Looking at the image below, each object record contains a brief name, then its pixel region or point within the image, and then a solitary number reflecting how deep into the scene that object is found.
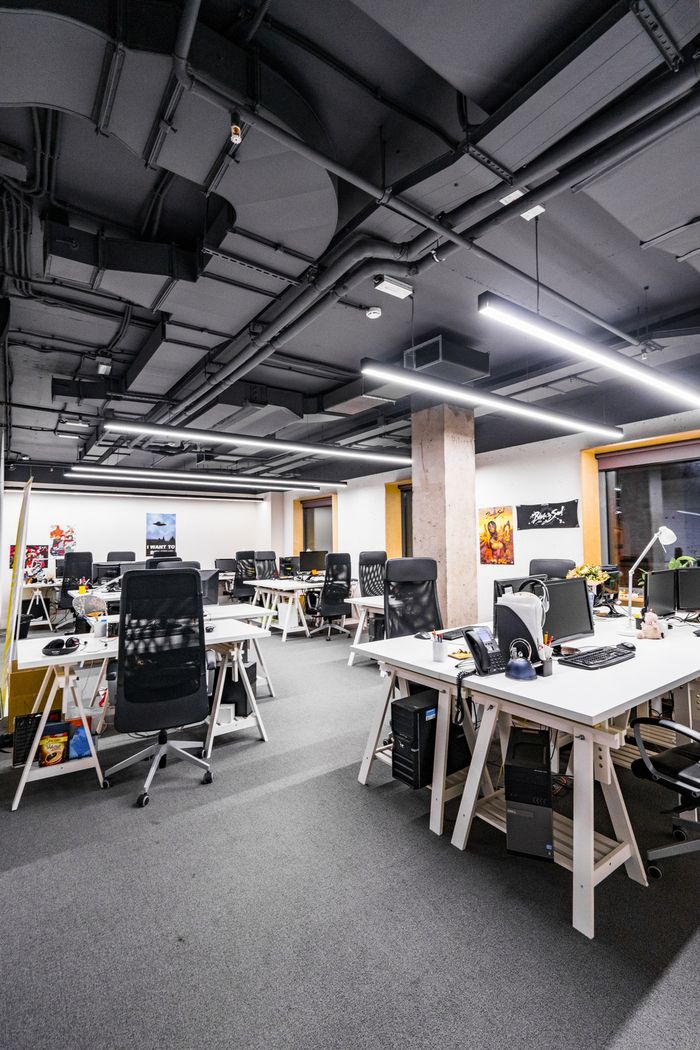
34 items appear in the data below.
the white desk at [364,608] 5.95
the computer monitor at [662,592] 3.54
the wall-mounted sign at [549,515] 6.29
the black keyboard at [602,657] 2.47
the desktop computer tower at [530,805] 2.06
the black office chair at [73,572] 8.29
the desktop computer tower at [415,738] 2.54
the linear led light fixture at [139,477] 9.04
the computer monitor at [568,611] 2.82
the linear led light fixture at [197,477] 8.77
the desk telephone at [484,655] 2.34
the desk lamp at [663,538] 3.48
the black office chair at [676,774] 1.96
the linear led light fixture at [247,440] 5.66
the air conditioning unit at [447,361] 4.66
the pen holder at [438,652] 2.66
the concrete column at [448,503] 5.98
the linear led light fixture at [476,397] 3.76
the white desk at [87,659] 2.92
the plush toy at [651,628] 3.10
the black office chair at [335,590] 7.64
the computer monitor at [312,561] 9.31
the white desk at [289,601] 7.88
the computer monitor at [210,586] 5.33
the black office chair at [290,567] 9.45
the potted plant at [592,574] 3.73
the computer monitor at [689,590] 3.64
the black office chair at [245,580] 10.21
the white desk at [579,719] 1.84
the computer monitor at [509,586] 2.97
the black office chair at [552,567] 4.89
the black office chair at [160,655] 2.73
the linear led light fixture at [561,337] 2.74
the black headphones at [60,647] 3.05
